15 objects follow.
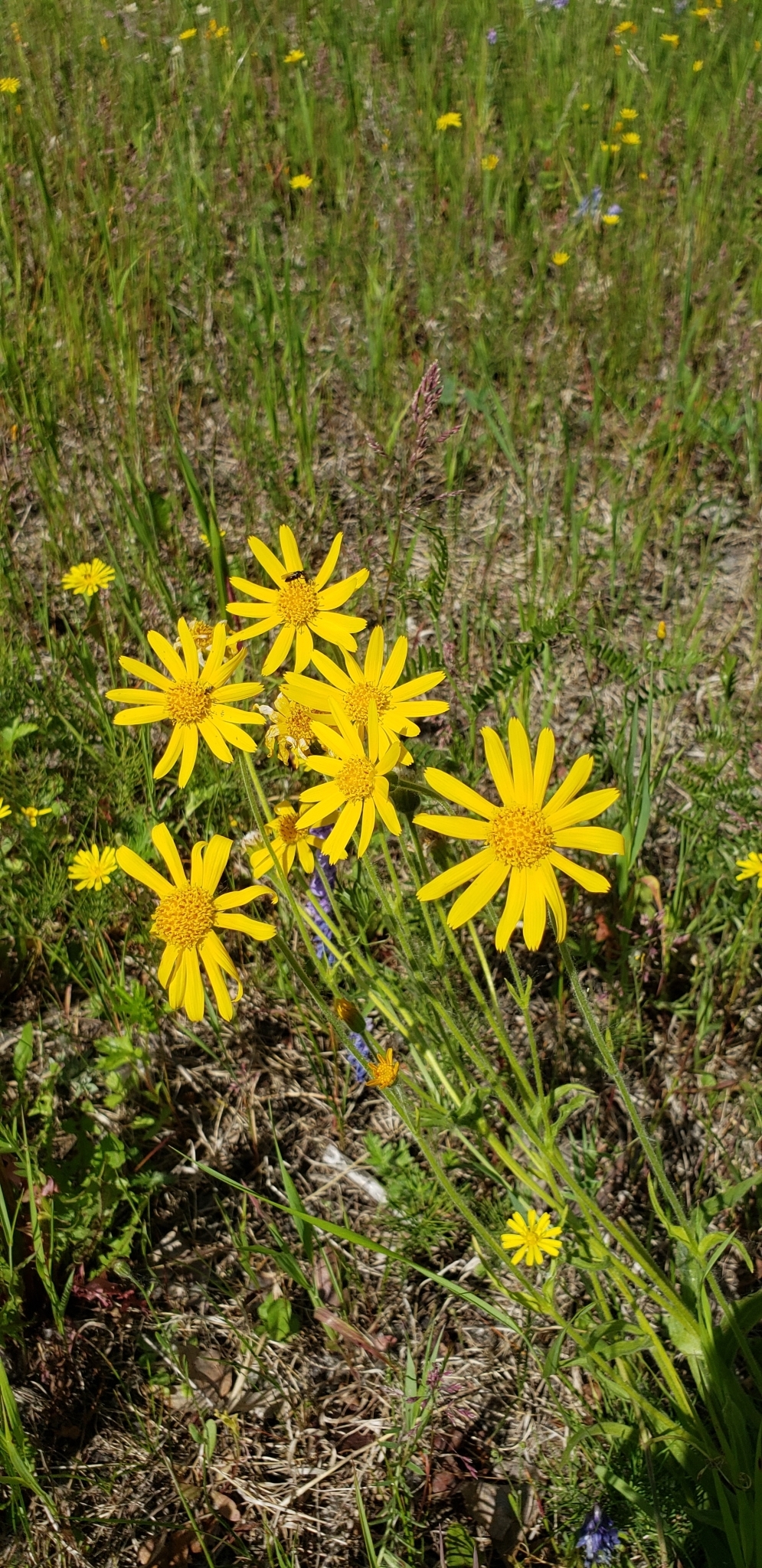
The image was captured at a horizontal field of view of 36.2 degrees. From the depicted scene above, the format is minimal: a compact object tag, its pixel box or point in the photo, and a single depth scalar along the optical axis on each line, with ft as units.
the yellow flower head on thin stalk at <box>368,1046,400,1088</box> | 1.19
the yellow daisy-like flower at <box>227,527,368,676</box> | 1.23
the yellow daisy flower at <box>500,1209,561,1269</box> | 1.18
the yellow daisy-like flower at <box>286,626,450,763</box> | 1.11
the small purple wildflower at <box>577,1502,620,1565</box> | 1.14
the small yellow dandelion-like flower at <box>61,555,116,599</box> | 1.90
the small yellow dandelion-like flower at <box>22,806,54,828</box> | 1.67
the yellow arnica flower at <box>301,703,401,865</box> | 1.06
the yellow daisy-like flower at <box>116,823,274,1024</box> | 1.16
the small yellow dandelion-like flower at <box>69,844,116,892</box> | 1.56
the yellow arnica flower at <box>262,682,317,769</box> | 1.19
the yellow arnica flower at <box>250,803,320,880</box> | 1.24
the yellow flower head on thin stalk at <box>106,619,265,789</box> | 1.15
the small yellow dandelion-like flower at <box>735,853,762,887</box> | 1.43
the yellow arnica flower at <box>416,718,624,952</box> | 1.00
